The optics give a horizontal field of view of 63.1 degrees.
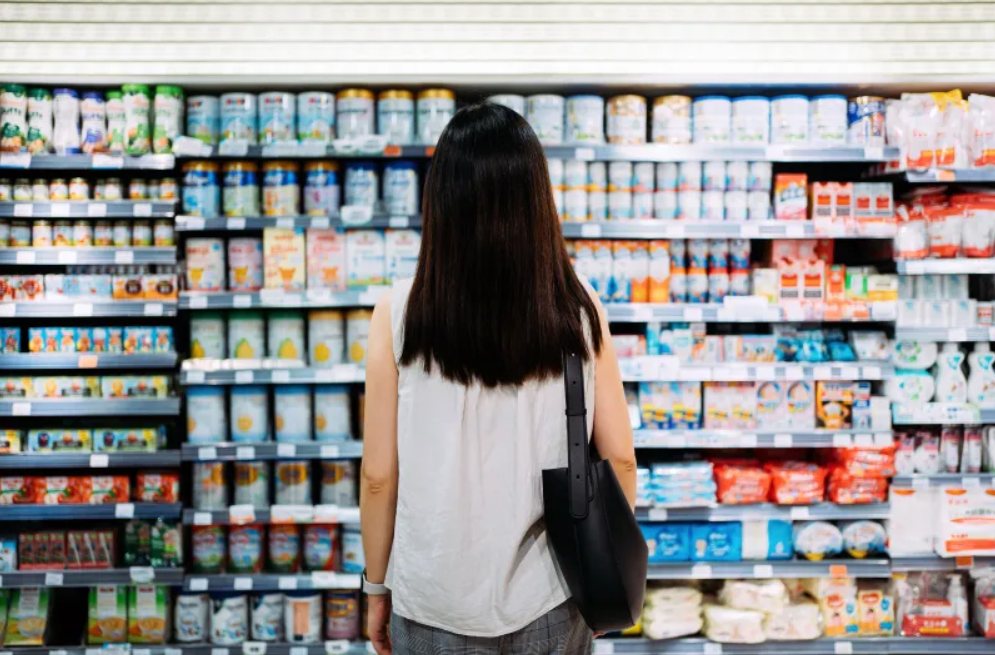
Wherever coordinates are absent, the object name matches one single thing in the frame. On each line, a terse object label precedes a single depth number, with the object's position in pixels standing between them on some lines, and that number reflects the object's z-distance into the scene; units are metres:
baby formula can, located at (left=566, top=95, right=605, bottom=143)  3.58
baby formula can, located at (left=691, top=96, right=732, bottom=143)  3.58
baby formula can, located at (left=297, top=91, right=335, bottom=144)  3.57
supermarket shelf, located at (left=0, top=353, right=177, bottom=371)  3.51
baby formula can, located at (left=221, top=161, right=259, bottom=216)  3.58
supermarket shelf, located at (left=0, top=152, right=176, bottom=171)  3.47
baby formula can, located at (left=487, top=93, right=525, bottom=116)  3.54
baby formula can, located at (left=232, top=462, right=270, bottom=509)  3.62
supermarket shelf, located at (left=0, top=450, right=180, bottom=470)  3.53
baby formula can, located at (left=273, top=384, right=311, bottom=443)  3.59
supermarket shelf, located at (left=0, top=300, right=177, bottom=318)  3.50
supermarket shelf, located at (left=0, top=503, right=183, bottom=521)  3.52
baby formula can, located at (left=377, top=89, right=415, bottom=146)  3.55
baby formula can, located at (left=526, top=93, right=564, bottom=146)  3.56
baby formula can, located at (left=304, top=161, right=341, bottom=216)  3.60
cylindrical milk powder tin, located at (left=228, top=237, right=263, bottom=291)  3.63
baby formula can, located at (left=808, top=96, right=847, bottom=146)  3.59
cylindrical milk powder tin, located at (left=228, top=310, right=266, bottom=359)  3.62
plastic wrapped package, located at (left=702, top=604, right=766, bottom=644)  3.57
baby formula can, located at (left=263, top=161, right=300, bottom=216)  3.59
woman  1.42
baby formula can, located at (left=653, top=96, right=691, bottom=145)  3.59
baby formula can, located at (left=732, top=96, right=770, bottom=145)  3.58
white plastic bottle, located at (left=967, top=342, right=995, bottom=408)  3.68
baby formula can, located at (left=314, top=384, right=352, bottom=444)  3.61
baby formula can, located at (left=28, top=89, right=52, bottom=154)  3.54
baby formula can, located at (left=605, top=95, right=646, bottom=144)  3.59
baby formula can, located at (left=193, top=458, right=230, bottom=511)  3.59
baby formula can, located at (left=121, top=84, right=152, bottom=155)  3.52
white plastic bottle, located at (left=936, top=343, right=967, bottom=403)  3.69
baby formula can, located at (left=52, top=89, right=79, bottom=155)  3.55
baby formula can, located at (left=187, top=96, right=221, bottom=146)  3.57
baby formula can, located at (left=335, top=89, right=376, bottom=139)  3.55
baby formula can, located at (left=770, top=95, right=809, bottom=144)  3.58
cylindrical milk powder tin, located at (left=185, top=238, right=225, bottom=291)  3.61
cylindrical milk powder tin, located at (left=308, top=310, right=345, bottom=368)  3.59
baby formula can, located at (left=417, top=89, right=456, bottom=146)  3.54
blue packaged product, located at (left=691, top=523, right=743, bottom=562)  3.65
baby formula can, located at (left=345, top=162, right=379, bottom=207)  3.59
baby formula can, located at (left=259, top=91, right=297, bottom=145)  3.55
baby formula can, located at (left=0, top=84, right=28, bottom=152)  3.51
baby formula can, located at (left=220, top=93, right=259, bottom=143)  3.55
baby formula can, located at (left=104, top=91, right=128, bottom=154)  3.56
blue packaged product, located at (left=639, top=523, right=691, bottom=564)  3.64
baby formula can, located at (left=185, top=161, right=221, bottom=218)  3.56
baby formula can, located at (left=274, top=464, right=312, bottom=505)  3.62
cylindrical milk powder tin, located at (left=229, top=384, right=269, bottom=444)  3.59
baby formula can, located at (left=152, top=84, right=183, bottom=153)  3.52
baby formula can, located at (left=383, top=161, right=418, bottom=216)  3.57
